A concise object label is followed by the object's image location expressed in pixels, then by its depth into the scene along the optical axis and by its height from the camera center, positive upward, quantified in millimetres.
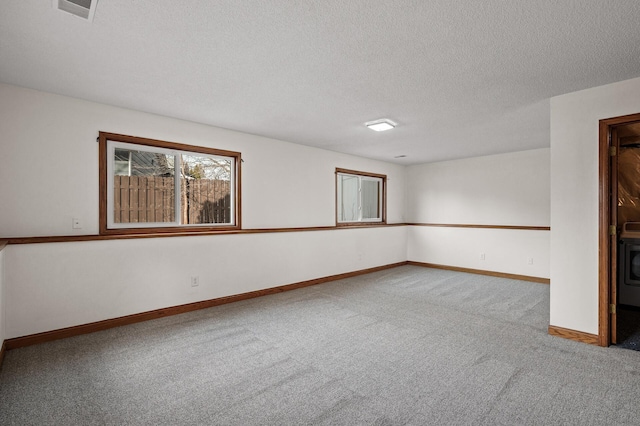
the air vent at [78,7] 1680 +1127
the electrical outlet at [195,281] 3771 -828
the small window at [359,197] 6109 +312
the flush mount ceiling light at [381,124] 3779 +1087
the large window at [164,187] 3348 +307
